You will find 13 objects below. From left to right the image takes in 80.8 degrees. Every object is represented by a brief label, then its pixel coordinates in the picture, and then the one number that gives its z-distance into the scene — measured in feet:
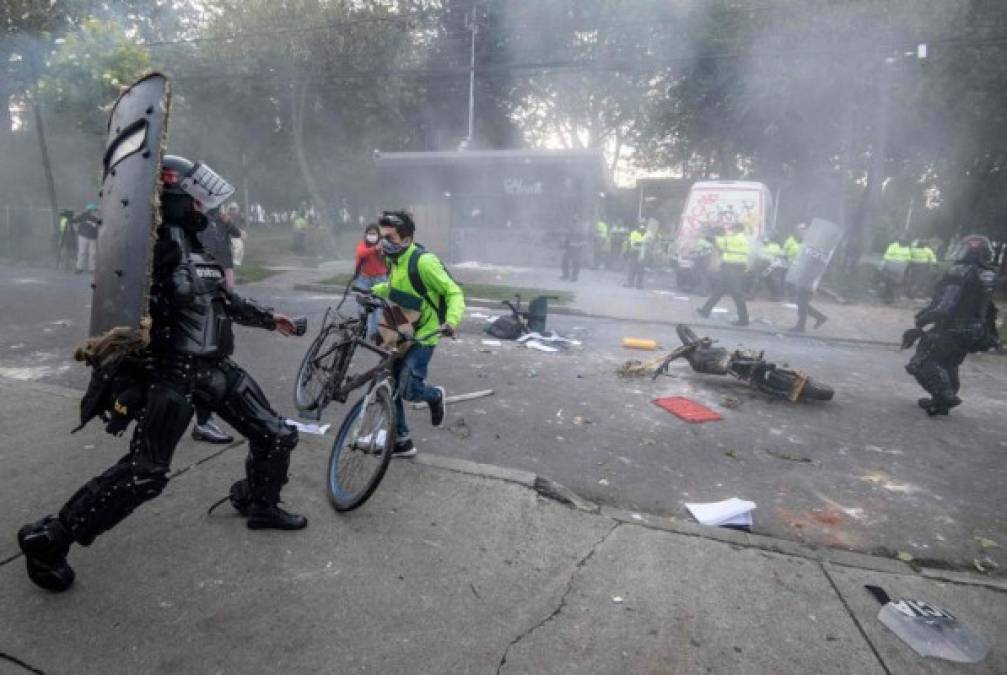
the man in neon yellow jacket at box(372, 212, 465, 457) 12.51
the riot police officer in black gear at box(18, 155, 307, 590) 7.72
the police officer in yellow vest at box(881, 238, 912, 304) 48.42
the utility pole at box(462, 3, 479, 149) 75.20
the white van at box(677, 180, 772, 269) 46.85
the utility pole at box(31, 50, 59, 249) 51.44
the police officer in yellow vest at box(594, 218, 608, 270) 64.23
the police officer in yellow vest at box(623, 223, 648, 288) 49.85
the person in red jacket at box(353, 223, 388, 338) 22.06
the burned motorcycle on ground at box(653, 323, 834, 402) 19.16
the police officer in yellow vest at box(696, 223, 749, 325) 33.01
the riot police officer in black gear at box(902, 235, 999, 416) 18.85
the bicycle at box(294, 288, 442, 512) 10.30
